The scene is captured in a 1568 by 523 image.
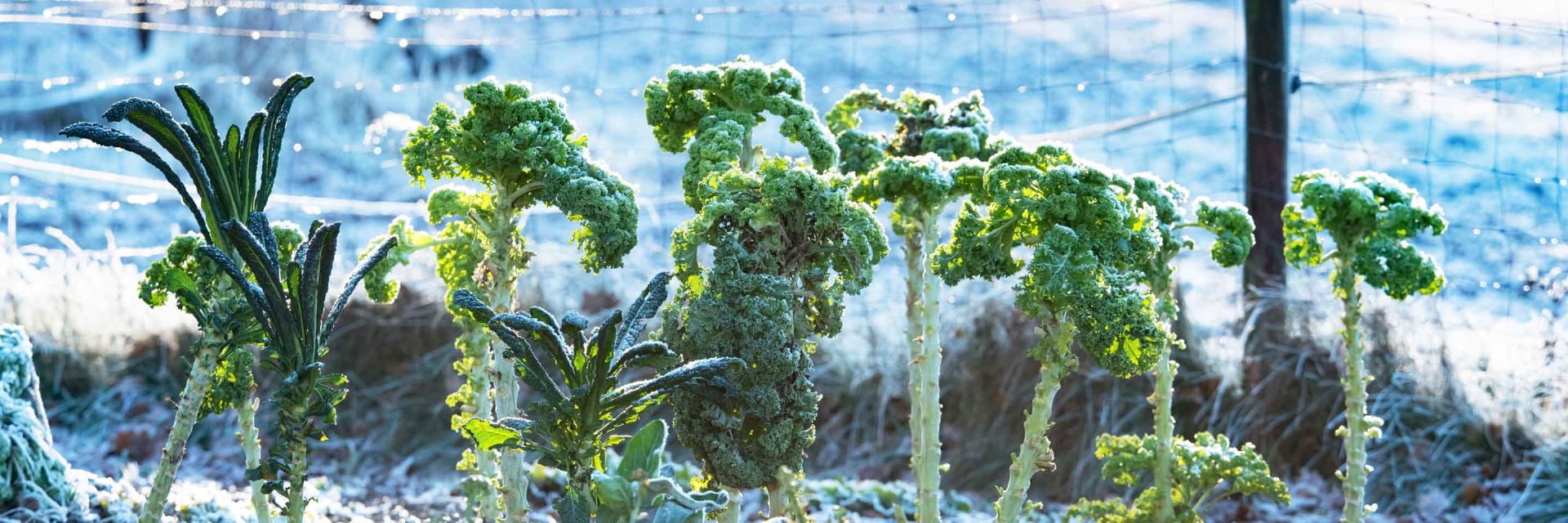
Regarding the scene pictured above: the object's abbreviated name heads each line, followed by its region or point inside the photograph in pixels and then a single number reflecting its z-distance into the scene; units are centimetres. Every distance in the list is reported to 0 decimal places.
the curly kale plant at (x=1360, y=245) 441
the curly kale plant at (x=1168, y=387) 451
